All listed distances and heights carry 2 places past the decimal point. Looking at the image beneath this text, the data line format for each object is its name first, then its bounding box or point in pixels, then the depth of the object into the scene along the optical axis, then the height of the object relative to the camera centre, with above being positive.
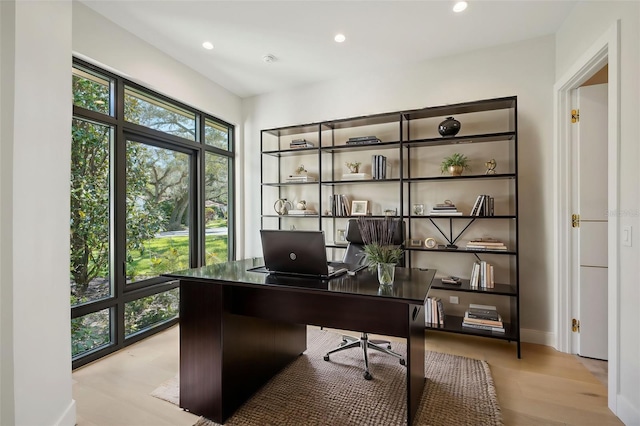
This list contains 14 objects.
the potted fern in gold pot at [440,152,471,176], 3.01 +0.47
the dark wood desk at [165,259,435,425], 1.70 -0.62
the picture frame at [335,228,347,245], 3.70 -0.29
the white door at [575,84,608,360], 2.57 -0.06
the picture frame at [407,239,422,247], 3.21 -0.32
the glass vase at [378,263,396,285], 1.73 -0.34
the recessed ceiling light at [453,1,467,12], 2.41 +1.63
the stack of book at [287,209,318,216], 3.75 +0.01
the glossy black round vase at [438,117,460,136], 3.00 +0.83
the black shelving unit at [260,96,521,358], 2.91 +0.25
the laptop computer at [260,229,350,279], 1.75 -0.24
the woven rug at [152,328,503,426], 1.82 -1.21
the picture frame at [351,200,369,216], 3.53 +0.05
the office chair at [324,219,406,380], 2.47 -0.42
